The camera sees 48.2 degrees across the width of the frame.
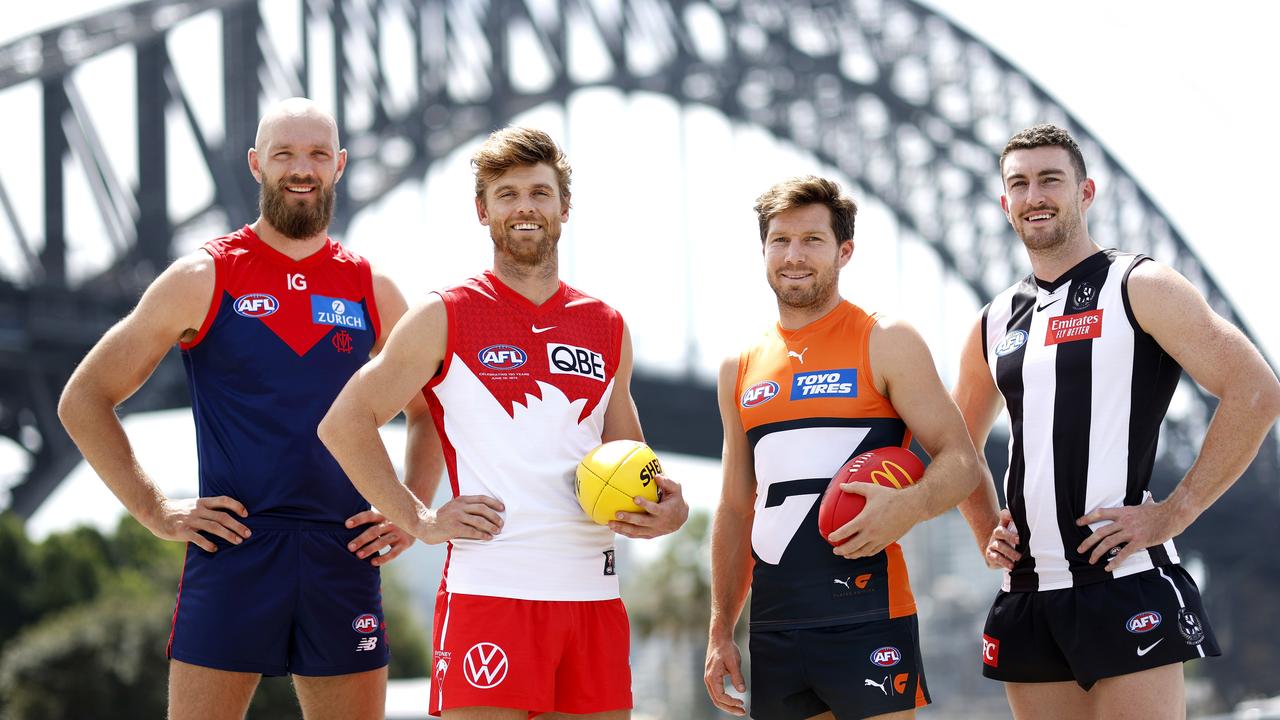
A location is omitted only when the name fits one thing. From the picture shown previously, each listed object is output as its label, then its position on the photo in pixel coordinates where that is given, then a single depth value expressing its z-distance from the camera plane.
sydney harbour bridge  34.50
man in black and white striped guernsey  4.83
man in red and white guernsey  4.66
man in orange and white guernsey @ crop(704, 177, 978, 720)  4.85
